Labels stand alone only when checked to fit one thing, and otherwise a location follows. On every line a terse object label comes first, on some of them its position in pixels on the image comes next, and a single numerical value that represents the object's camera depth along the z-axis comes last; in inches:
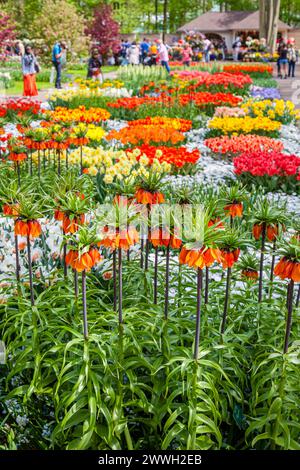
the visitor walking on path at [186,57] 1040.8
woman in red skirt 604.7
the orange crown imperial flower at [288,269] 81.4
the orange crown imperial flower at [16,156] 187.2
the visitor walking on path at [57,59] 685.9
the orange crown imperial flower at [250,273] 123.4
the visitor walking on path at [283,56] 980.6
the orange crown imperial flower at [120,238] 90.1
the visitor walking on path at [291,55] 985.5
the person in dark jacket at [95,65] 700.7
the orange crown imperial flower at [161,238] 92.6
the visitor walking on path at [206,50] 1249.4
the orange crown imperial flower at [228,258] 91.1
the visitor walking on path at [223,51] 1564.6
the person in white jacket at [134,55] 902.4
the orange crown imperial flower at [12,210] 100.7
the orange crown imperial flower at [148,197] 104.1
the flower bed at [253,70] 845.8
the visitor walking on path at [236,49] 1401.6
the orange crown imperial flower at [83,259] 86.5
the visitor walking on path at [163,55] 833.5
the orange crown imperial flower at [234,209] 109.9
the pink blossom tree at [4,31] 772.0
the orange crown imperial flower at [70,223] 99.6
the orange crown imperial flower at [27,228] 99.0
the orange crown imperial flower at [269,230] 101.7
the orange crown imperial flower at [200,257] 81.8
